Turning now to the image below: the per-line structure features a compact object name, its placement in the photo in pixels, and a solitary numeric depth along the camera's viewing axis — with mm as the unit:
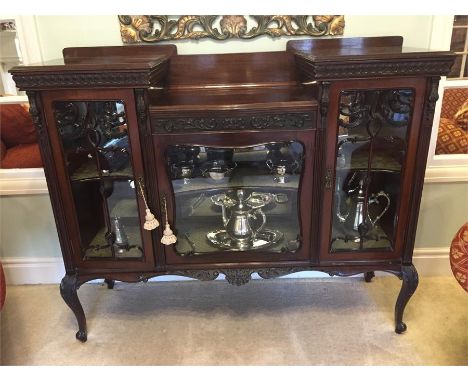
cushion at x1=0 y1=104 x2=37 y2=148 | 1614
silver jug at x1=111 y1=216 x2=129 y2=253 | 1394
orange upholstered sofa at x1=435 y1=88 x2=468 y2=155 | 1604
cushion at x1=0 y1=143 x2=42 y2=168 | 1685
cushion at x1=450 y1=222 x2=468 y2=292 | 1249
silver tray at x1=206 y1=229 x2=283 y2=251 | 1411
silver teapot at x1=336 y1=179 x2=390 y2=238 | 1354
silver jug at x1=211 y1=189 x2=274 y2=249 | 1408
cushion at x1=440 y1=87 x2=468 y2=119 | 1585
